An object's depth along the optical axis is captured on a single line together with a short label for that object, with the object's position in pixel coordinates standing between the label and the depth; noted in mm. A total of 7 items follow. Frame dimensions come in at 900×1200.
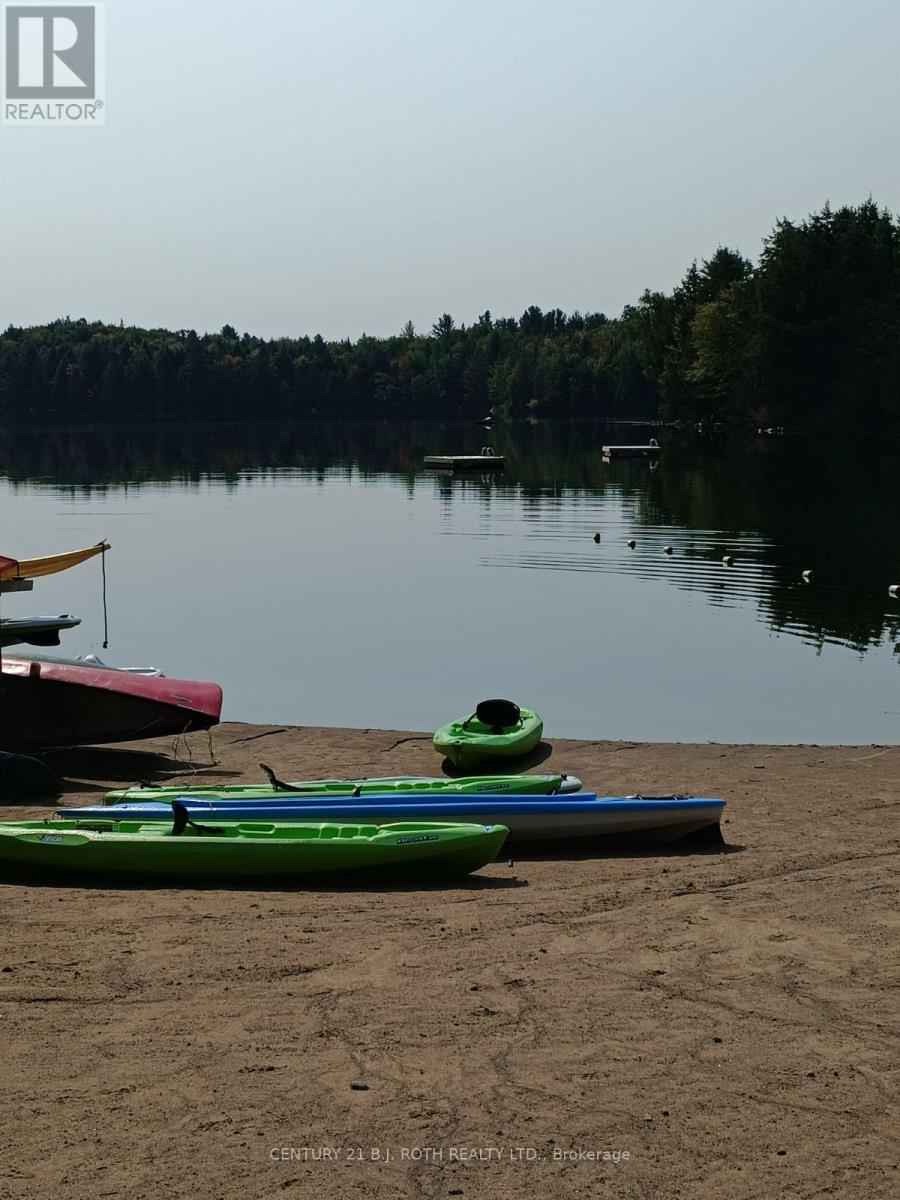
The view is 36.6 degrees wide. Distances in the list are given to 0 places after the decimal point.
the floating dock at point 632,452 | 96188
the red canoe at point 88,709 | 18656
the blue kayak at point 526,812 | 13648
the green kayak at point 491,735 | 18125
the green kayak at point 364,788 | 14578
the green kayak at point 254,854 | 12273
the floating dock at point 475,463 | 90875
